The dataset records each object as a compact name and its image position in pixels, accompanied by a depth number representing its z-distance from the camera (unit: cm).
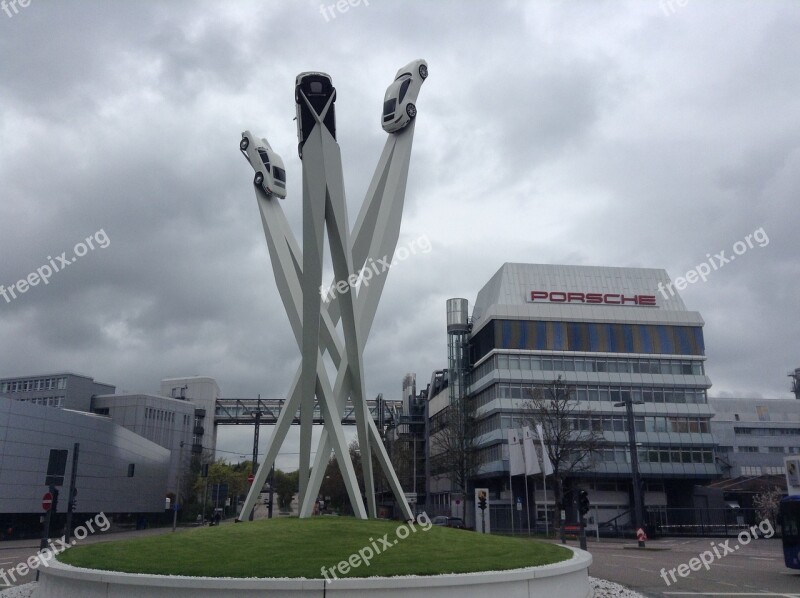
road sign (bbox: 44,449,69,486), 2375
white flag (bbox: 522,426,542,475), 3172
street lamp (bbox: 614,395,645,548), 4178
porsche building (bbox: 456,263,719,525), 6353
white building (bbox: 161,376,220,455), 9525
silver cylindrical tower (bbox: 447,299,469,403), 7469
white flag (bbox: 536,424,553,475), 3248
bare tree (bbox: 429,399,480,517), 6178
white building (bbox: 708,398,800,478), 8531
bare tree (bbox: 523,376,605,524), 5188
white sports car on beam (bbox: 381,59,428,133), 2600
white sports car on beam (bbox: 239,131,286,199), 2698
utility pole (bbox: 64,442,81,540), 3216
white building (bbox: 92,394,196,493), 8294
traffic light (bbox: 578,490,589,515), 2786
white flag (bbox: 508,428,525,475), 3344
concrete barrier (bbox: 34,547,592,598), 1173
